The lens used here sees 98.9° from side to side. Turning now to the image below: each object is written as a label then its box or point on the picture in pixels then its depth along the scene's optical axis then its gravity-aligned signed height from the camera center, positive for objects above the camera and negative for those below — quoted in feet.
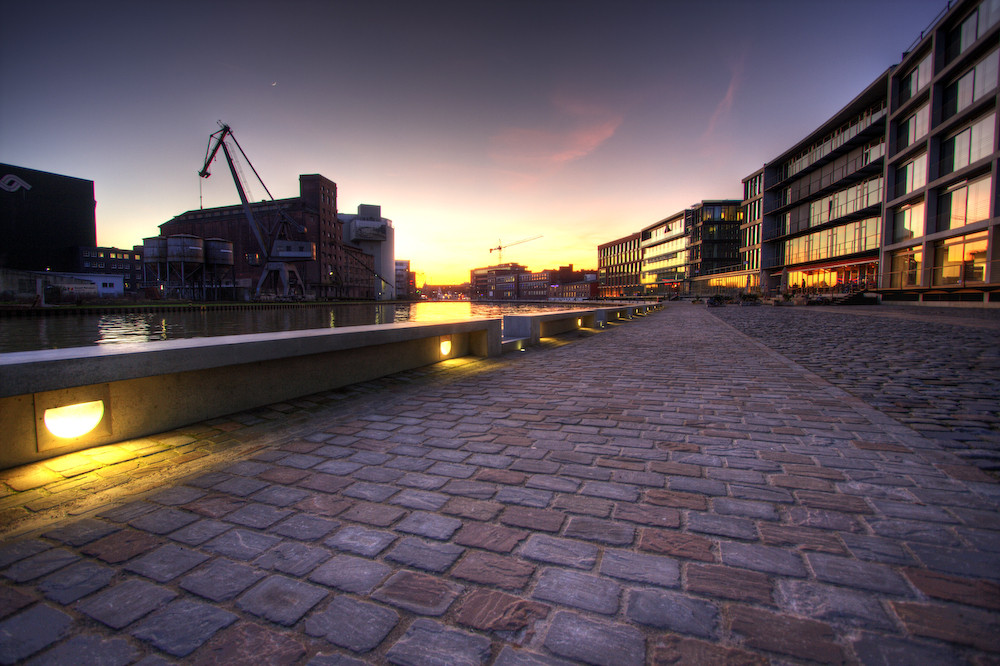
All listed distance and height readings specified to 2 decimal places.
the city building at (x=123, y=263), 335.88 +36.57
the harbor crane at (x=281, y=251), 239.09 +32.37
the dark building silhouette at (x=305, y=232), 276.41 +51.96
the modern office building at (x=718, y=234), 244.22 +40.71
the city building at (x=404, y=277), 561.72 +39.51
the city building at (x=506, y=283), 614.34 +33.53
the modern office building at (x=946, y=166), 70.49 +26.49
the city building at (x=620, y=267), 344.90 +33.53
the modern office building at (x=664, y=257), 270.26 +33.24
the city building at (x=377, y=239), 352.08 +56.85
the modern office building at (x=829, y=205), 108.68 +30.12
